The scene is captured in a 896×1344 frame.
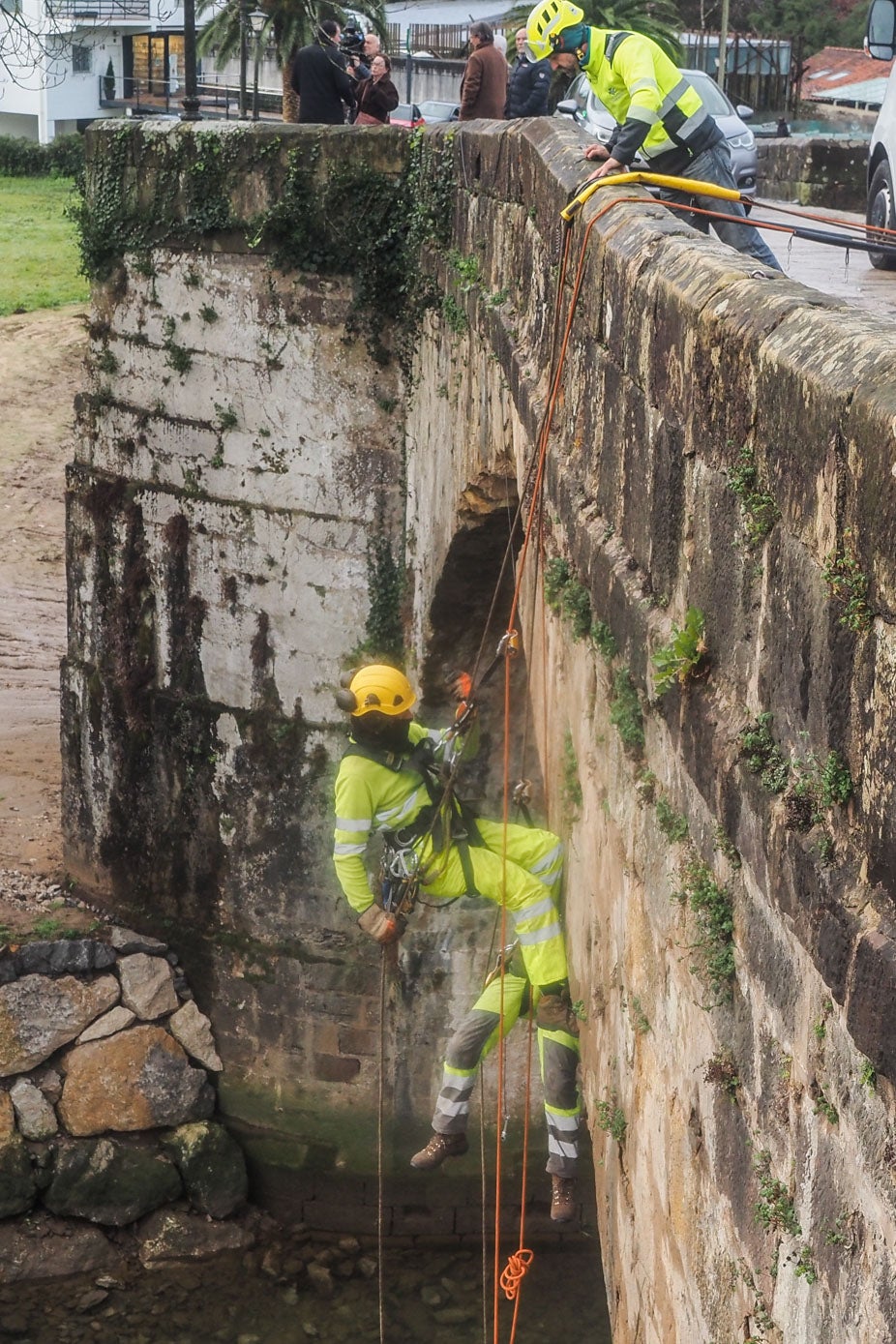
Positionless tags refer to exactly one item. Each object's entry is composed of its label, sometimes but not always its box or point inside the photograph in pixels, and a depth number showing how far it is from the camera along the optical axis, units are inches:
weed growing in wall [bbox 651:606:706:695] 137.1
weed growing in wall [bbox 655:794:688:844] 144.1
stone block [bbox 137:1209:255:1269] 450.0
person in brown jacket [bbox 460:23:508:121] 461.1
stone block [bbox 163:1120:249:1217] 454.6
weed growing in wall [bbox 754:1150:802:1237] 114.3
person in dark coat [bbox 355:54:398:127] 498.9
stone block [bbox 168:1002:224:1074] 463.5
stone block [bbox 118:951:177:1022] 462.3
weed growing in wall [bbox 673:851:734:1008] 130.1
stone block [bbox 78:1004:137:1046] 461.4
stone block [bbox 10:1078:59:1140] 457.1
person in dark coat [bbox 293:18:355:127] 474.6
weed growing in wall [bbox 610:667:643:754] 163.2
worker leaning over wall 267.3
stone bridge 106.8
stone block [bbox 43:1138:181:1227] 451.2
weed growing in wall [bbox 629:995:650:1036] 163.0
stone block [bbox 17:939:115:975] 466.6
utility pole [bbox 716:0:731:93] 1134.4
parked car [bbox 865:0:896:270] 415.2
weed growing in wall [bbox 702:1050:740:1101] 129.3
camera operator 518.3
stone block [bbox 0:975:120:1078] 460.8
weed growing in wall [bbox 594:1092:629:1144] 175.9
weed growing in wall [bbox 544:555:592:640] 192.9
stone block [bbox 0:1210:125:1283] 446.3
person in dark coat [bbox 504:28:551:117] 480.1
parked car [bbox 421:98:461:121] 1029.8
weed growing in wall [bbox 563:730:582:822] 207.2
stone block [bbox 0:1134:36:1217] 449.1
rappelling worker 289.6
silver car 562.3
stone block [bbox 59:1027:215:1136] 458.6
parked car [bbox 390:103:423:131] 900.0
